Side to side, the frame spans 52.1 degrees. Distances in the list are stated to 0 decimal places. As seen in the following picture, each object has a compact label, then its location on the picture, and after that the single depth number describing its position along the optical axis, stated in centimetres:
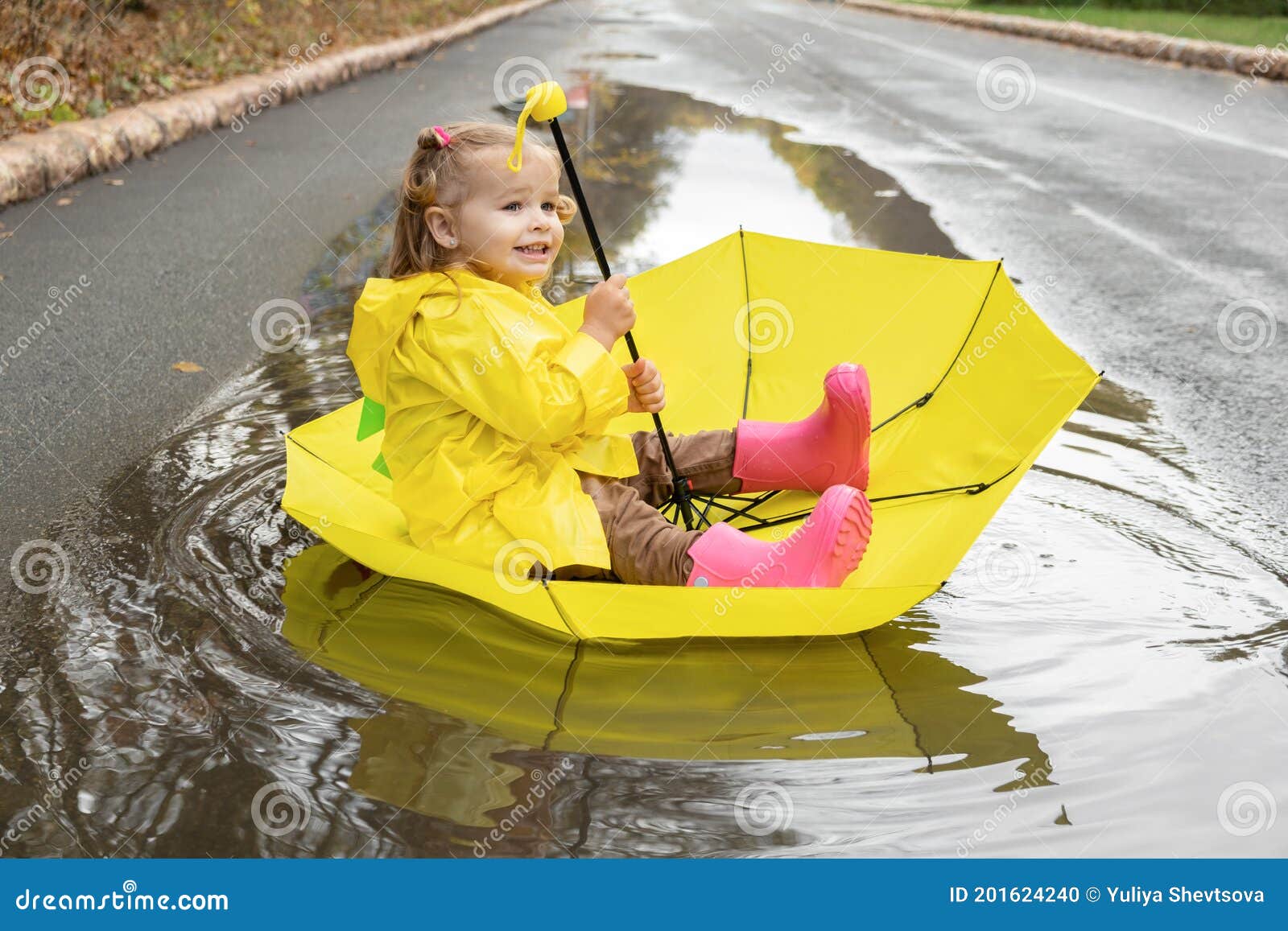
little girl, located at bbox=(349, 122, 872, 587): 280
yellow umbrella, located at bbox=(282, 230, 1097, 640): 270
